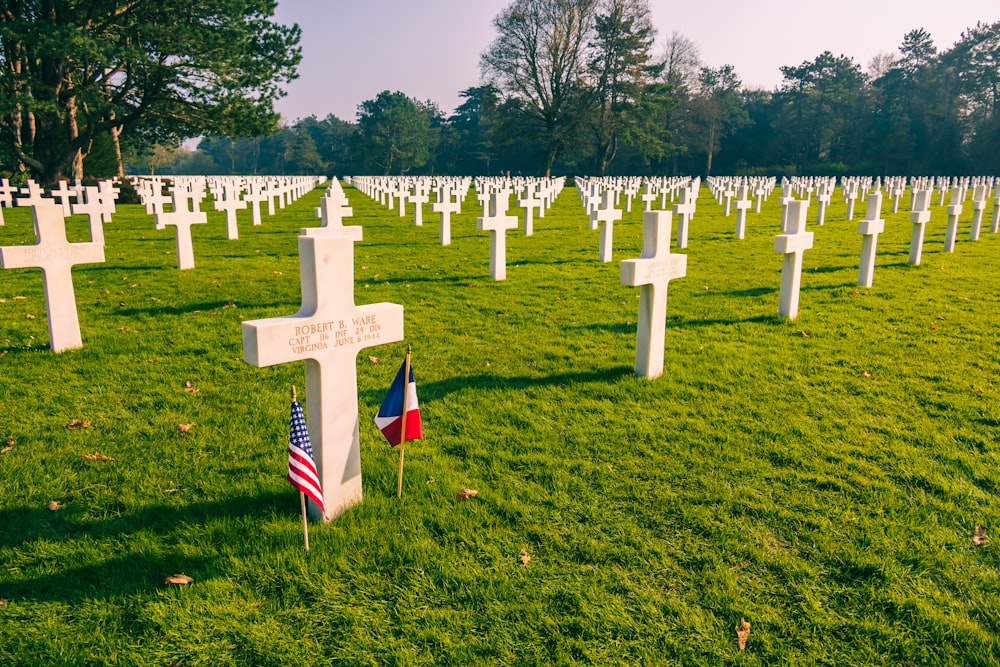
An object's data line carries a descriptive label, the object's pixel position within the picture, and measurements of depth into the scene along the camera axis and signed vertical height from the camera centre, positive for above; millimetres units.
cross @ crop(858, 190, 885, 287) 8656 -358
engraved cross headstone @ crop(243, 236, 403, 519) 2840 -656
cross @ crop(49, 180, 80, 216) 18797 -138
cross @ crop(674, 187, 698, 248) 13102 -320
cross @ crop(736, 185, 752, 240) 14664 -243
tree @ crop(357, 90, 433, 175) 85000 +7444
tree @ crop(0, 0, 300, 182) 22109 +4458
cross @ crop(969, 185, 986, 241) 13570 +45
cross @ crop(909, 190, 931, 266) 10336 -172
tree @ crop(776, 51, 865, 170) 65125 +9496
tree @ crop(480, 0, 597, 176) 49219 +10302
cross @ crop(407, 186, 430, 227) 17562 -134
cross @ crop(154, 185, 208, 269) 10273 -467
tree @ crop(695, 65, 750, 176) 67688 +9531
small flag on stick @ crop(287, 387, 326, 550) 2797 -1102
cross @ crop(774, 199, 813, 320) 6926 -449
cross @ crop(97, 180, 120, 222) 18259 -136
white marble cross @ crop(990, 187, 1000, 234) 14716 -256
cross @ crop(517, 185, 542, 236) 14602 -211
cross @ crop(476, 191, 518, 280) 9562 -397
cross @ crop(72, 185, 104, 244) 12102 -426
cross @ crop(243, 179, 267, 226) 17531 -227
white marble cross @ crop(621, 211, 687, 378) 5148 -671
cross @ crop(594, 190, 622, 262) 11203 -392
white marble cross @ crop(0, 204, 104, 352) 5582 -601
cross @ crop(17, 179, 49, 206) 17000 -16
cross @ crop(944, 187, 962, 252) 12094 -331
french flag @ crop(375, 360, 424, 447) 3250 -1053
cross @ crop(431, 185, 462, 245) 13320 -212
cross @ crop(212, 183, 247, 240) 14071 -279
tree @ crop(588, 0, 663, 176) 50156 +10545
